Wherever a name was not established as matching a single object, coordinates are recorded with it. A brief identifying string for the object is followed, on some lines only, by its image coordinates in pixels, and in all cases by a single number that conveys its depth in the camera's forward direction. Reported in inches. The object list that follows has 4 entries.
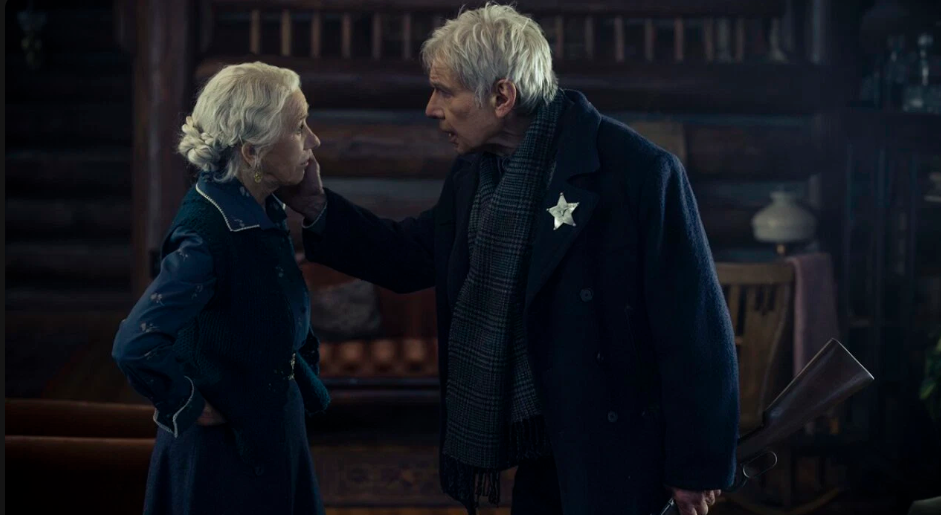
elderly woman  175.0
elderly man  179.2
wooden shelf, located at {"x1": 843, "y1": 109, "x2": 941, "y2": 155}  406.9
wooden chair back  403.2
